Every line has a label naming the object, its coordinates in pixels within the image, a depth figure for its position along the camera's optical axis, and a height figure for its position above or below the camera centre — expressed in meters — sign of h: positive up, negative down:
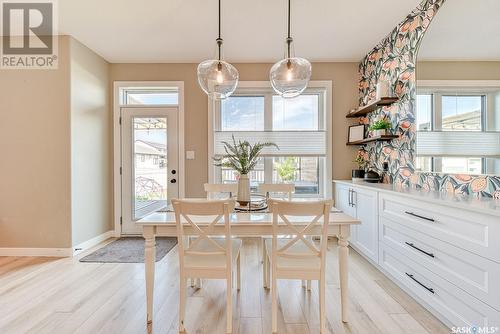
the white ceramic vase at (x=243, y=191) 2.15 -0.21
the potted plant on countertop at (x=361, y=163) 3.38 +0.04
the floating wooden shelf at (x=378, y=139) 2.82 +0.33
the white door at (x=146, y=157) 3.81 +0.15
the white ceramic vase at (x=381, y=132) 2.88 +0.39
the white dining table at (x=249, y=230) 1.70 -0.44
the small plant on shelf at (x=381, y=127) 2.90 +0.46
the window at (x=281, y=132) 3.78 +0.52
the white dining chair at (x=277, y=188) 2.61 -0.23
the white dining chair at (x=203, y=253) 1.54 -0.58
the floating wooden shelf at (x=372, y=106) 2.81 +0.75
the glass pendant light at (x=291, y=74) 1.96 +0.74
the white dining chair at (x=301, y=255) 1.51 -0.59
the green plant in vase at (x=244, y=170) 2.11 -0.03
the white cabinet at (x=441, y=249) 1.41 -0.61
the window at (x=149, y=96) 3.88 +1.12
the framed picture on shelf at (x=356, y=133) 3.51 +0.48
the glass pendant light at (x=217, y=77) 1.98 +0.73
